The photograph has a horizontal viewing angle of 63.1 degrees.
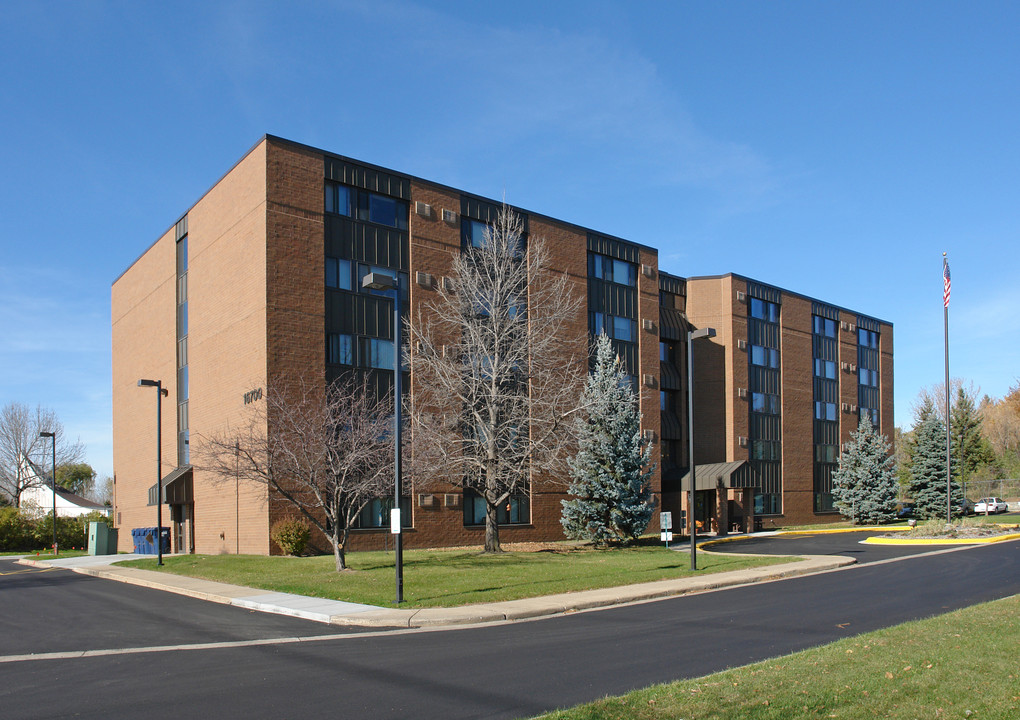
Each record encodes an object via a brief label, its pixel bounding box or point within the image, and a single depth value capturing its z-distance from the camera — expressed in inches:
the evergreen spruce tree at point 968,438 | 2928.2
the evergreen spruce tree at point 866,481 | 2170.3
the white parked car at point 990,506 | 2534.4
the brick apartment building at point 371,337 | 1229.1
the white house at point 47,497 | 2866.6
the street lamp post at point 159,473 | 1168.9
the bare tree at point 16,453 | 2844.5
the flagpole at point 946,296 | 1462.8
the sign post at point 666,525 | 1042.7
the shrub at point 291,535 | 1130.0
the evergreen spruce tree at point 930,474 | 2223.2
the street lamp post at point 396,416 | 682.8
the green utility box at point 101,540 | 1590.8
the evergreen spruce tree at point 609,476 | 1341.0
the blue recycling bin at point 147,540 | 1491.1
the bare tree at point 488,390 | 1118.4
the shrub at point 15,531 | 2074.3
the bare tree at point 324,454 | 947.3
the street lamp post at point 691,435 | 938.0
